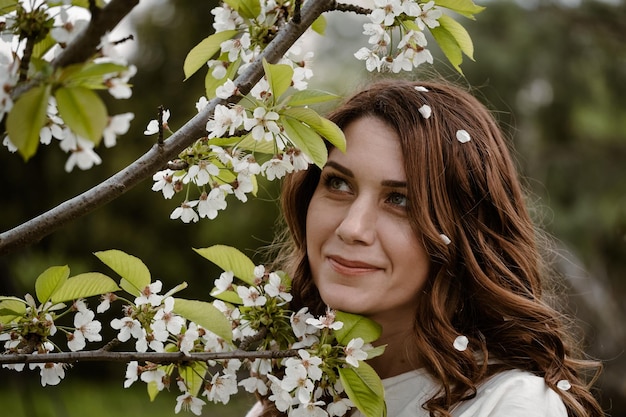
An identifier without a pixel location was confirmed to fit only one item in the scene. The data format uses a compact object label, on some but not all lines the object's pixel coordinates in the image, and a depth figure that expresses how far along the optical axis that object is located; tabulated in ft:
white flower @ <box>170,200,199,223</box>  3.98
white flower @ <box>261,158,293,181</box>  3.85
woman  4.90
